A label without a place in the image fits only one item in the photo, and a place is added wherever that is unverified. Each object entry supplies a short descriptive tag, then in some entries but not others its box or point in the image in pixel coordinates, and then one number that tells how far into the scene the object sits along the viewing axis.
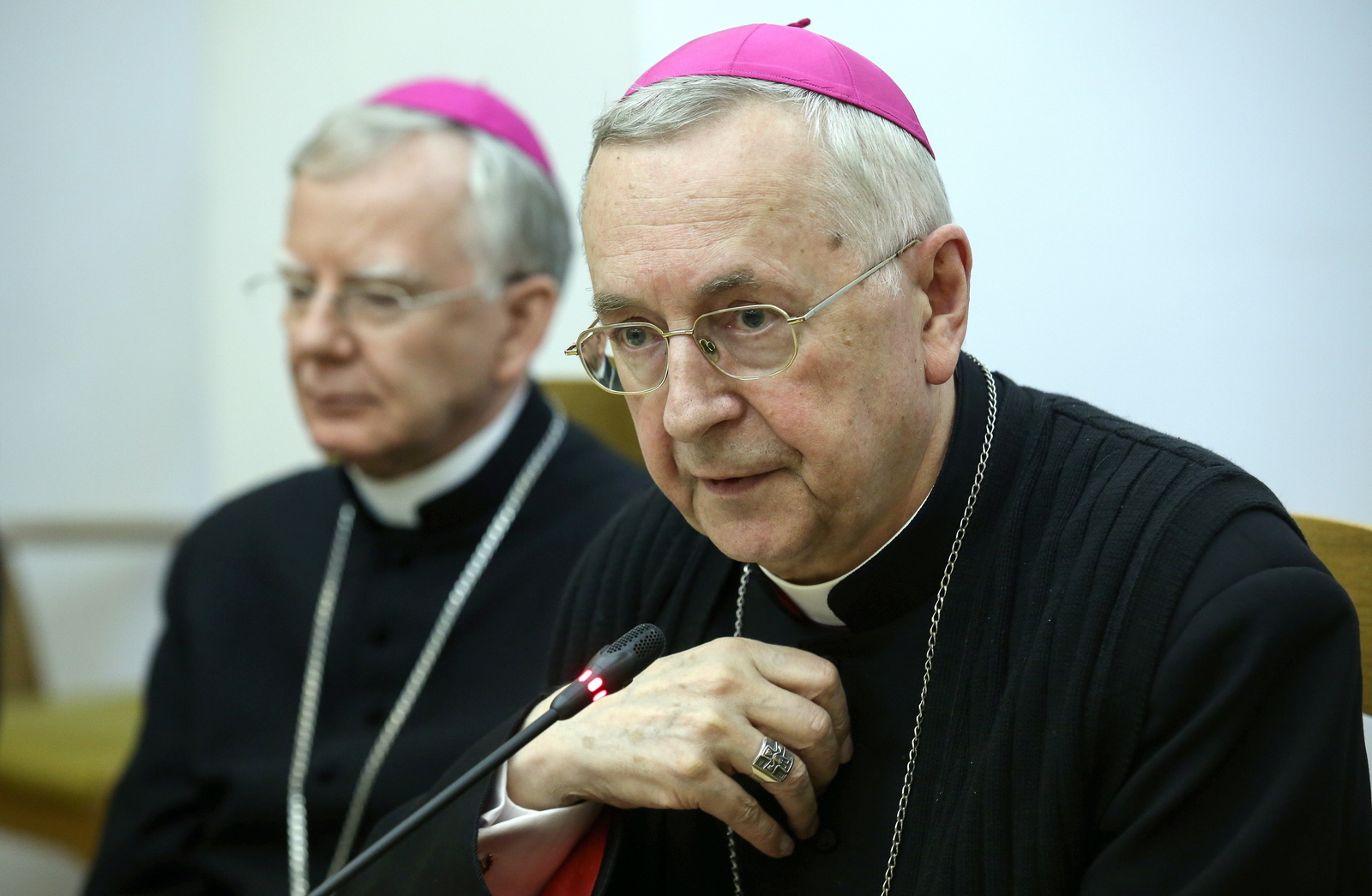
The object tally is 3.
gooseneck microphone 2.82
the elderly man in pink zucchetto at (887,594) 2.75
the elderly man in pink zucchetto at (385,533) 3.26
